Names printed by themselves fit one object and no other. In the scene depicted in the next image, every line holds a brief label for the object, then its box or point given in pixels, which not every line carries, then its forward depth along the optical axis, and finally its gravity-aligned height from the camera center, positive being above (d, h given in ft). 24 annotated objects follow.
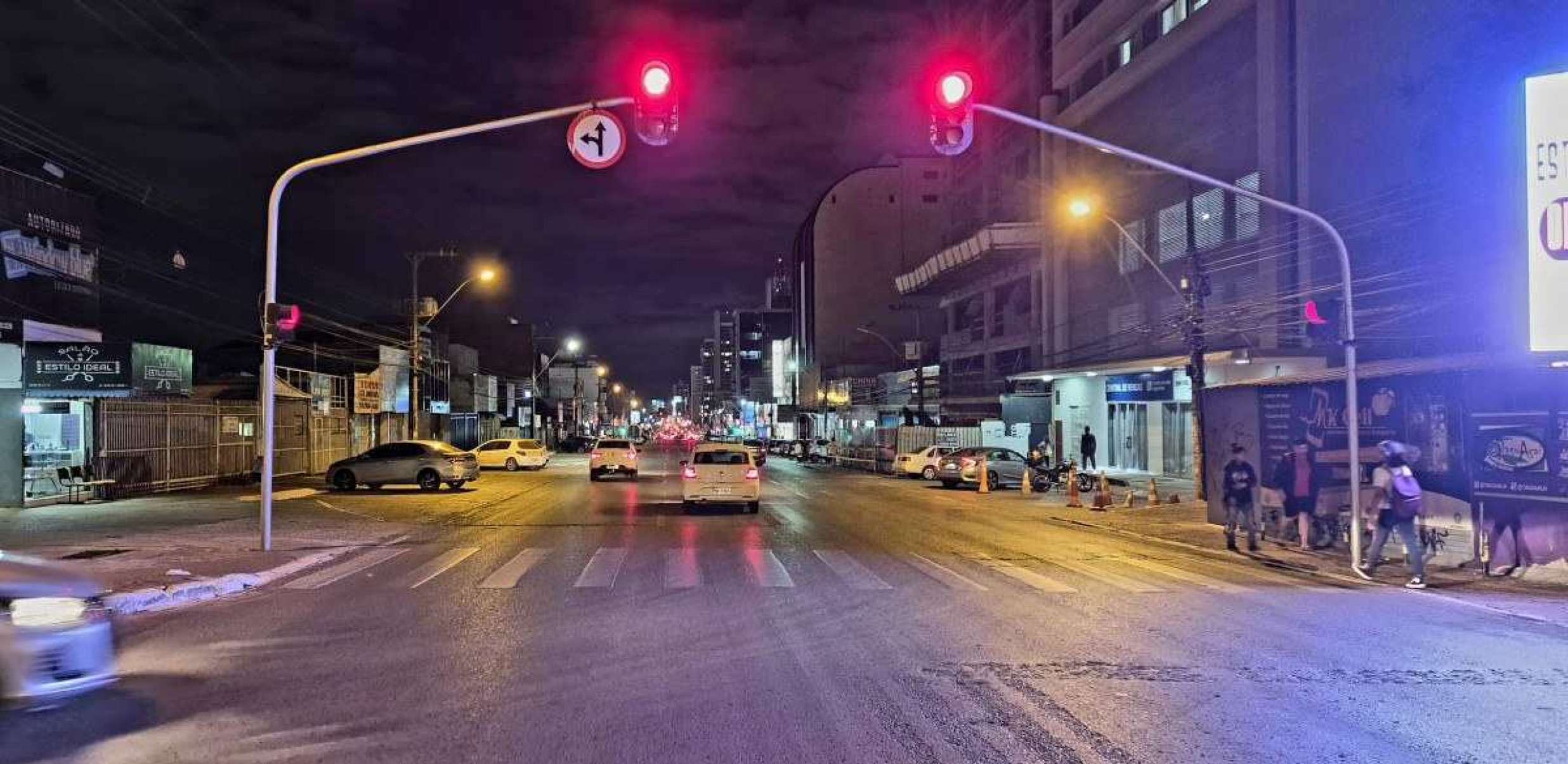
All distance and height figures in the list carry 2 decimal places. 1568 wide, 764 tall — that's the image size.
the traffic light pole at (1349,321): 46.50 +3.91
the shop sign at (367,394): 124.98 +2.81
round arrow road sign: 40.34 +10.86
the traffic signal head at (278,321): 49.49 +4.64
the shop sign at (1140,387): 125.70 +2.88
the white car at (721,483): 74.95 -5.01
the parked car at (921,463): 130.00 -6.67
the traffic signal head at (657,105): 37.88 +11.41
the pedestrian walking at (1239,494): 54.65 -4.51
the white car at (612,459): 125.59 -5.38
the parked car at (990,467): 111.75 -6.02
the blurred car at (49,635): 20.42 -4.39
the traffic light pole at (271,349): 48.65 +3.35
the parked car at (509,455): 155.12 -5.86
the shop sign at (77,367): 74.33 +3.90
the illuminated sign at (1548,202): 43.01 +8.51
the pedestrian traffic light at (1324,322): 47.73 +3.97
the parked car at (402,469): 101.91 -5.04
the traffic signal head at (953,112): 38.55 +11.22
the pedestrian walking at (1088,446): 131.64 -4.56
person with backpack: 42.57 -4.09
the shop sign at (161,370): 87.15 +4.40
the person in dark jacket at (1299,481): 56.80 -4.02
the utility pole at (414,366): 115.44 +5.64
